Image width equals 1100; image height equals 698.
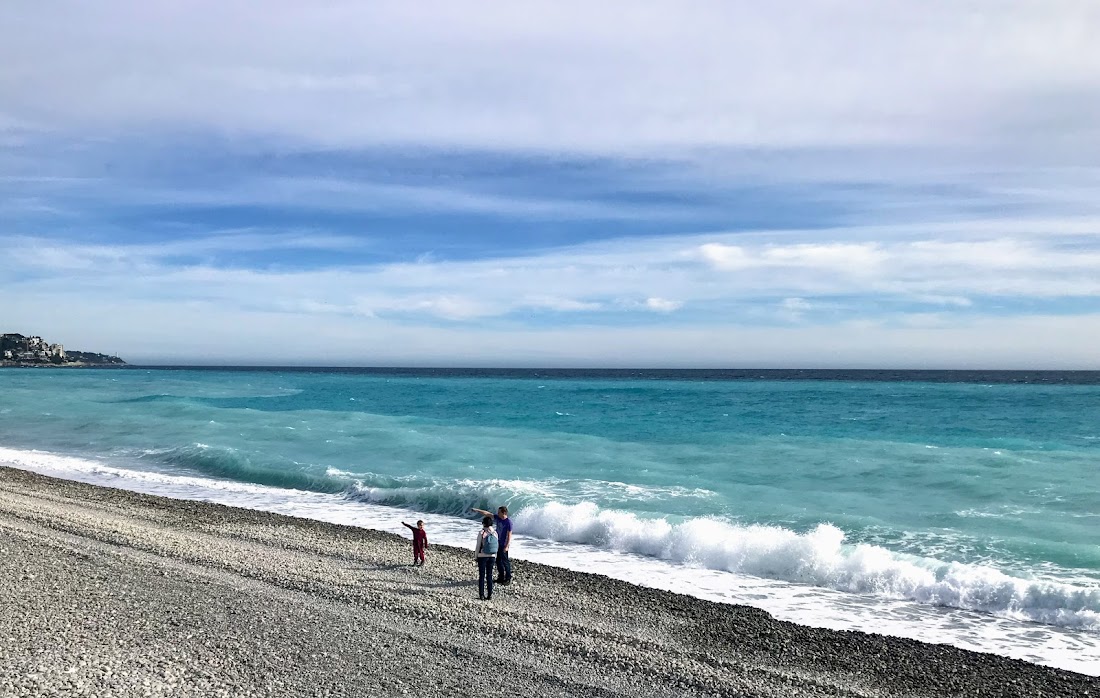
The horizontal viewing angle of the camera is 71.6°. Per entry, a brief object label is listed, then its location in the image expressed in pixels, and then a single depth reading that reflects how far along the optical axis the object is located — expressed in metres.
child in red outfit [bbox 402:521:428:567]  14.98
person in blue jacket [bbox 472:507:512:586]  13.23
